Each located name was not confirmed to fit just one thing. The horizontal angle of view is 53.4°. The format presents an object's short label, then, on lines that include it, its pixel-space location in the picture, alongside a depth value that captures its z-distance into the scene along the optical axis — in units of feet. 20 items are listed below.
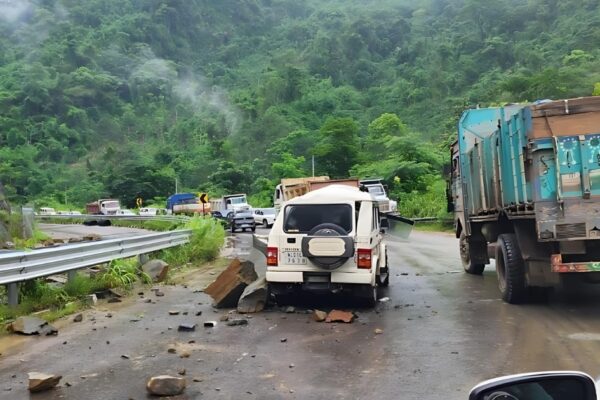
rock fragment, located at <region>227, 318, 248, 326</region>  27.27
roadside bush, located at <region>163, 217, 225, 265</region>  51.26
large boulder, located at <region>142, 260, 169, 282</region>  41.27
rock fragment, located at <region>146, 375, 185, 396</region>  17.28
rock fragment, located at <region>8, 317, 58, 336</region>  25.40
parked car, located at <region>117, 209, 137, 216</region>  186.51
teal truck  25.93
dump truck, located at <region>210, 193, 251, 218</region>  144.36
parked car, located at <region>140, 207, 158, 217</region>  183.75
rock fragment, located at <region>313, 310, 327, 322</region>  27.76
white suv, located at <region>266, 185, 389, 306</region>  29.50
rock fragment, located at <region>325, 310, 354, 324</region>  27.40
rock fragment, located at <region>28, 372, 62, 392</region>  17.65
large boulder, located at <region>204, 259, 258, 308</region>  31.42
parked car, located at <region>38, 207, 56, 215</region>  179.53
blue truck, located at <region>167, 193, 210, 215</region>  161.01
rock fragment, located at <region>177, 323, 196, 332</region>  26.20
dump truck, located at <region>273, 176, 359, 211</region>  66.49
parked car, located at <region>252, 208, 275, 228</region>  129.95
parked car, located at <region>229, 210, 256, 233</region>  117.80
